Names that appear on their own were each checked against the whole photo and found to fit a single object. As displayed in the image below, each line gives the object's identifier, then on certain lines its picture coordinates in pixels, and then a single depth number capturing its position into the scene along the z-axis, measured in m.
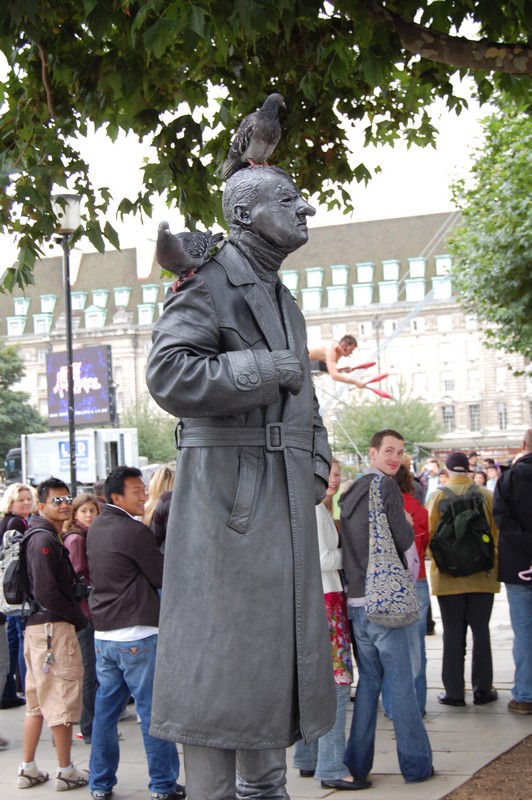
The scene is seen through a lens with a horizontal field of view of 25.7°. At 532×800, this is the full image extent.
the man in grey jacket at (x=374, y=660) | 6.83
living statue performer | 3.29
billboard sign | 39.47
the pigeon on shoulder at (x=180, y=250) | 3.43
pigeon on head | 3.66
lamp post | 8.76
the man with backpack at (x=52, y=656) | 7.47
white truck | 34.72
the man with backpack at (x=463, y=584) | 9.23
